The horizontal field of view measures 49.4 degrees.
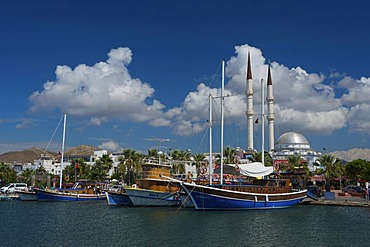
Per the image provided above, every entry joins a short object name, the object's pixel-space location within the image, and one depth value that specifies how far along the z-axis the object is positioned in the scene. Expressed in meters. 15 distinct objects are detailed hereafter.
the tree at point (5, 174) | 91.50
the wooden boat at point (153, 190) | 51.97
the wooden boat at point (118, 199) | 54.38
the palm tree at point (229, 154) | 88.96
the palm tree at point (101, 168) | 84.75
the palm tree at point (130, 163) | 80.25
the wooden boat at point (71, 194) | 62.78
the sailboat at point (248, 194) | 43.94
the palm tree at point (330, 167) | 79.94
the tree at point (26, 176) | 93.85
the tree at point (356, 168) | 76.53
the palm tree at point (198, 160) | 89.55
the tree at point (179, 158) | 83.30
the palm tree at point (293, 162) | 82.44
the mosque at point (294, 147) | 127.25
